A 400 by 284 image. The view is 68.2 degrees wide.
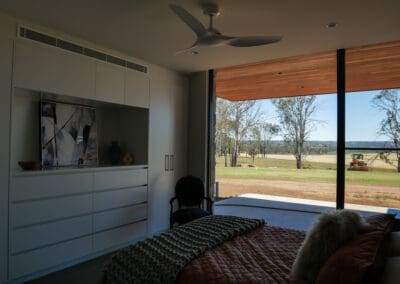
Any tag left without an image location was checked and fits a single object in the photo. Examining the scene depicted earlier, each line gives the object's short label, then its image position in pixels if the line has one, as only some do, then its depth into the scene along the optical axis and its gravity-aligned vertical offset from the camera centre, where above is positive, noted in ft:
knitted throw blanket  5.98 -2.29
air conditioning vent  9.98 +3.87
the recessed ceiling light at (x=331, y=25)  9.66 +4.20
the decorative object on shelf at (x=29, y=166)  10.38 -0.63
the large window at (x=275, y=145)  17.04 +0.37
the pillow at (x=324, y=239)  5.12 -1.62
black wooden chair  14.53 -2.14
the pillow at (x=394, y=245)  5.47 -1.79
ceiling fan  8.14 +3.21
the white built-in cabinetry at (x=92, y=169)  9.77 -0.85
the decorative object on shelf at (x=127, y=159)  14.40 -0.49
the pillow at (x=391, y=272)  4.33 -1.83
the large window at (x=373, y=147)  12.14 +0.20
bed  4.53 -2.32
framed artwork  11.59 +0.57
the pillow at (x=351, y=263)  4.18 -1.67
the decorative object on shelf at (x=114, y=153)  14.51 -0.20
